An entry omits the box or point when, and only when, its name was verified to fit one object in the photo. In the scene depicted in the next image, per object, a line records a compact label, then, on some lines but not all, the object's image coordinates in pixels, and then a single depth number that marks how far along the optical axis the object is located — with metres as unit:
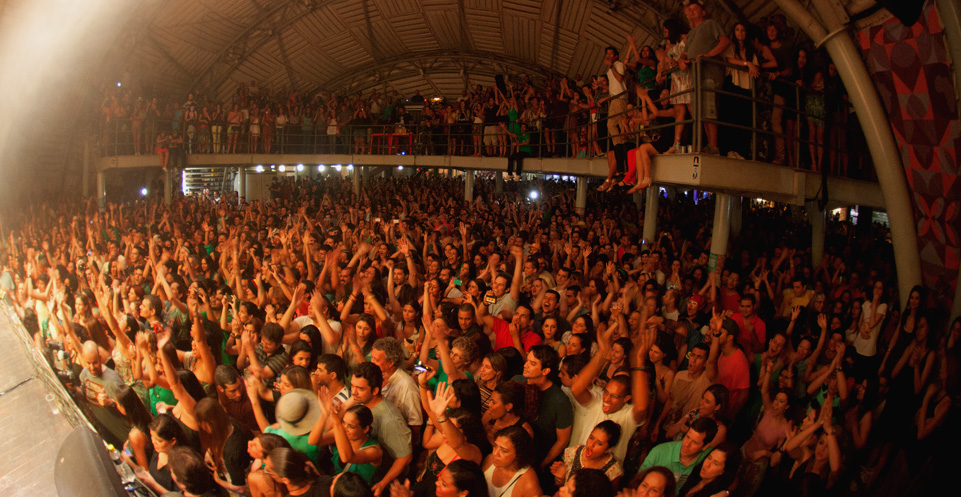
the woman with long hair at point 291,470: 2.54
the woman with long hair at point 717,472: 2.63
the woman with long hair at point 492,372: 3.28
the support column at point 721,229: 6.78
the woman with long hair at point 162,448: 2.79
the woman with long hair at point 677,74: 5.36
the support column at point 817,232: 7.38
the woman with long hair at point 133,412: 3.00
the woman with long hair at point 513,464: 2.56
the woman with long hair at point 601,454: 2.68
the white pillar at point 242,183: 17.96
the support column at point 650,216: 8.69
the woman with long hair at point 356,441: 2.74
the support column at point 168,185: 15.00
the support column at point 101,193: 14.02
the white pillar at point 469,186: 15.61
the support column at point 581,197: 11.56
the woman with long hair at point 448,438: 2.75
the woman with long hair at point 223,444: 2.88
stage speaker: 1.62
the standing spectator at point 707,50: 4.94
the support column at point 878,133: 5.05
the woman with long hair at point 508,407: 2.87
